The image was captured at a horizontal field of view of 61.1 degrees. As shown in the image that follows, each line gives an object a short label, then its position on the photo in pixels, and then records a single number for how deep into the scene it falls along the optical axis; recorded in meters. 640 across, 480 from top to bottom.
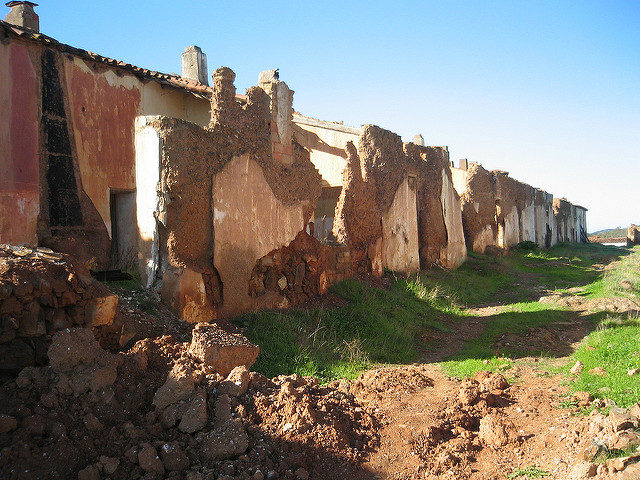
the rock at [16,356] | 4.08
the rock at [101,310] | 4.78
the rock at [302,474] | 3.88
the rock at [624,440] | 3.95
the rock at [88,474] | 3.37
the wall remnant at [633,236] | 35.75
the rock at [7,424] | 3.44
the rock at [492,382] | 5.99
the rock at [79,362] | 3.96
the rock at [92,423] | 3.73
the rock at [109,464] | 3.46
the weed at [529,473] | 4.06
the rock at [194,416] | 4.05
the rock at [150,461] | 3.57
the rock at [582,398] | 5.25
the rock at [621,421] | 4.21
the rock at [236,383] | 4.54
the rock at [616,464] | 3.62
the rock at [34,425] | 3.53
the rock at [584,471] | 3.74
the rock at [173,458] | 3.67
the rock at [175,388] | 4.19
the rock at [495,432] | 4.69
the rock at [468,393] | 5.54
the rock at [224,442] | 3.87
